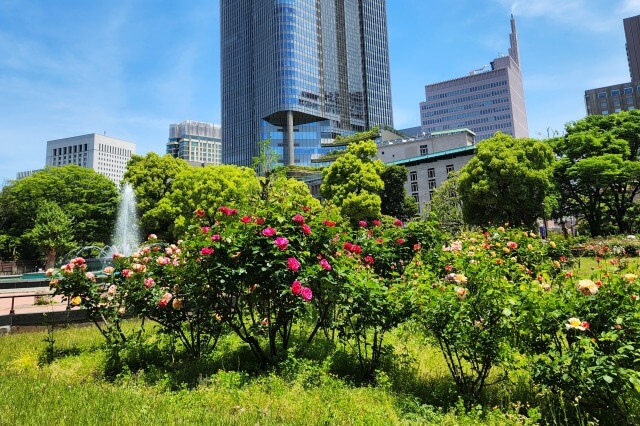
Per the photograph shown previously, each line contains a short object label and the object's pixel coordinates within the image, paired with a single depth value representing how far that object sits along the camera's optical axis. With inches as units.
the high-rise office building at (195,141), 7175.2
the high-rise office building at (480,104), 5221.5
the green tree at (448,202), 1525.6
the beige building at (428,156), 2314.2
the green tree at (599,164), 1136.2
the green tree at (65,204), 1549.0
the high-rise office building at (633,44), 4517.7
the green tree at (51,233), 1348.4
